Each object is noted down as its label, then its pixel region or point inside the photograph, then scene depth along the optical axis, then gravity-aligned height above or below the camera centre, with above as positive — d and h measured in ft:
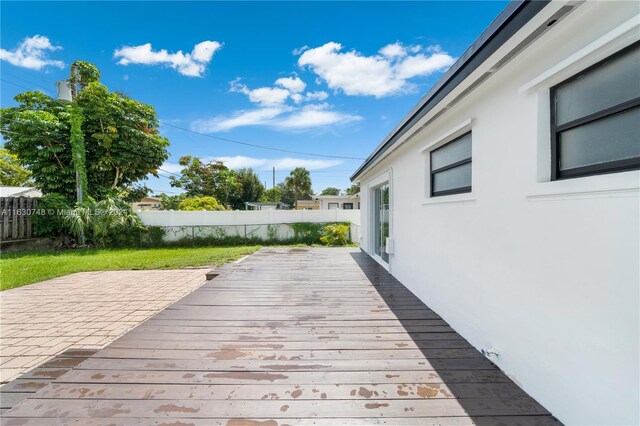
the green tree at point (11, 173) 66.49 +11.51
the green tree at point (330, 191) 183.52 +16.75
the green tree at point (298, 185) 133.69 +15.44
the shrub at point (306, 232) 42.98 -3.10
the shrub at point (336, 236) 39.29 -3.52
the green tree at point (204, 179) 91.61 +13.04
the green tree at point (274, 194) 135.74 +10.76
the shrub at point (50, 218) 36.76 -0.47
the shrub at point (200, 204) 58.44 +2.41
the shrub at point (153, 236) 40.81 -3.47
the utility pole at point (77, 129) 39.06 +13.66
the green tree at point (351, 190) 141.19 +14.05
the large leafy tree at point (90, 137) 39.01 +12.82
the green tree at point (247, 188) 105.57 +11.34
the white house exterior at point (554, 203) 4.34 +0.23
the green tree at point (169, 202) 79.87 +3.93
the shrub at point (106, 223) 37.96 -1.32
